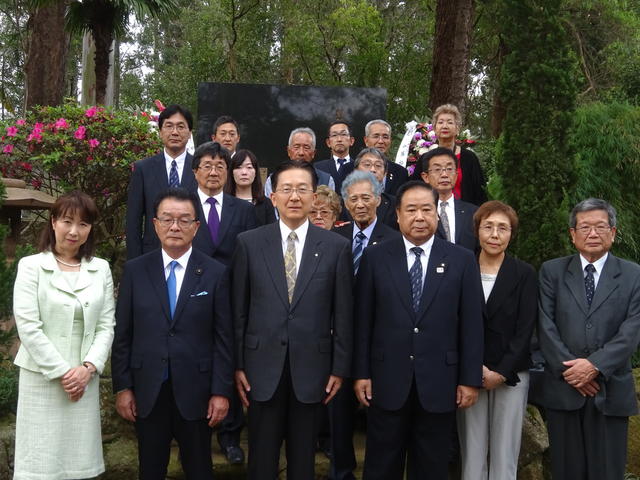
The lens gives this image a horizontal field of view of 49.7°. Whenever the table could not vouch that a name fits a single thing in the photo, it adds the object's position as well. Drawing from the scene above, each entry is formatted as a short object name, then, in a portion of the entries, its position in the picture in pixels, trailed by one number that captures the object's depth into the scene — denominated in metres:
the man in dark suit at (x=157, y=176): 4.51
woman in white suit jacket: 3.45
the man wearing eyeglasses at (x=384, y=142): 5.67
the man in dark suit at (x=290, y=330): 3.46
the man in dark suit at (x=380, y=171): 4.90
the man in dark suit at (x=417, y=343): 3.60
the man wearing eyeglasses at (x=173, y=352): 3.51
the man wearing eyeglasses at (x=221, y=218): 4.31
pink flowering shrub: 6.09
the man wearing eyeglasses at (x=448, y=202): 4.63
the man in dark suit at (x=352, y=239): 4.20
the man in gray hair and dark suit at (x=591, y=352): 3.79
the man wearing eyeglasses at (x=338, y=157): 5.86
